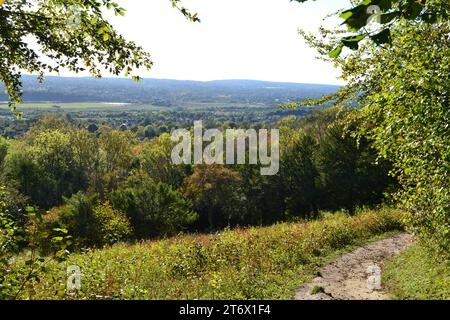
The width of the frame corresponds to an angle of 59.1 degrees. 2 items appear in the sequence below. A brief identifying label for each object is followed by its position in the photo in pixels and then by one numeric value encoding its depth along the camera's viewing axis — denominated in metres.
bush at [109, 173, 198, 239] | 37.12
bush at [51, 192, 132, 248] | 33.53
